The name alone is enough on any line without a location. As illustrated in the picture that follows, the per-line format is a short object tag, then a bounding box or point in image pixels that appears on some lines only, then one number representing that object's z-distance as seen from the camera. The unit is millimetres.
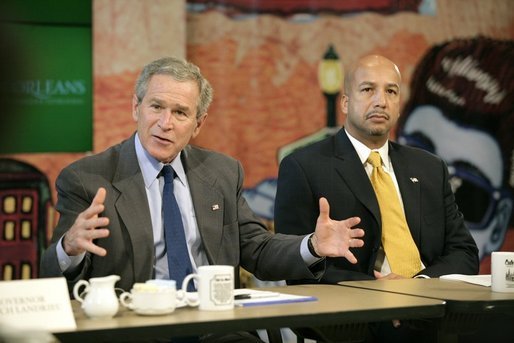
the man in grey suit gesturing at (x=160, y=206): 5566
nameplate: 3893
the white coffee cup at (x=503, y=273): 5156
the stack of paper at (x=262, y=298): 4609
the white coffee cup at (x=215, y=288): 4355
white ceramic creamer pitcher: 4117
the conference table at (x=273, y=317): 3838
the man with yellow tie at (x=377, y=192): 7055
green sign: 9172
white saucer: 4160
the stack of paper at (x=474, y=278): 5574
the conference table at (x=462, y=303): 4734
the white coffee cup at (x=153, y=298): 4160
